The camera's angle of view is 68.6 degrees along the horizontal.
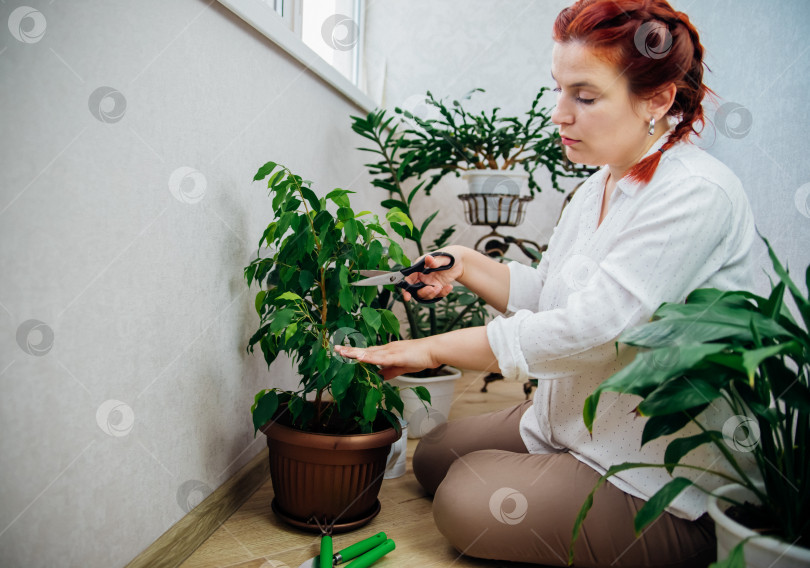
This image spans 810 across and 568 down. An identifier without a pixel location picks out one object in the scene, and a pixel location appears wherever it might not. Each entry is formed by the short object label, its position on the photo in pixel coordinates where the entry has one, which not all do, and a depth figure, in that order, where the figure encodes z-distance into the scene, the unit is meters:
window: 1.30
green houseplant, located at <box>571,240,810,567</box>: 0.66
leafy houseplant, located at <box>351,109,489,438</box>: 1.81
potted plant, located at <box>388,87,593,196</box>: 2.18
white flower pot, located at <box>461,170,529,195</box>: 2.23
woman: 0.93
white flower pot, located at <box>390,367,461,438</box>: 1.81
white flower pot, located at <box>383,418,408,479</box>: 1.50
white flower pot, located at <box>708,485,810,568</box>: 0.65
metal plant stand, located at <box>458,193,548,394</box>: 2.25
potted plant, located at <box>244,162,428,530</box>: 1.11
